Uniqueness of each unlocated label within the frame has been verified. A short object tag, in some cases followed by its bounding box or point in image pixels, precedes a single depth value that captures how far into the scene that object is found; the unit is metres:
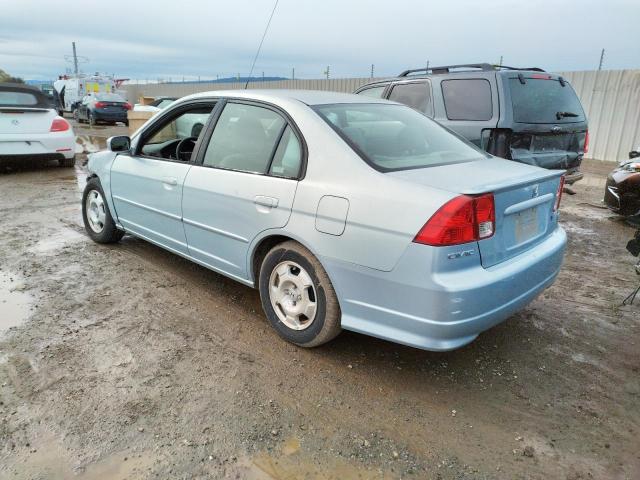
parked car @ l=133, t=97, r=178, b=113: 16.62
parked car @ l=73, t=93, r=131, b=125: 22.05
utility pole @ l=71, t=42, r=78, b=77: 55.56
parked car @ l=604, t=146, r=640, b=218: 6.19
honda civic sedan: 2.53
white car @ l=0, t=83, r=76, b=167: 8.98
